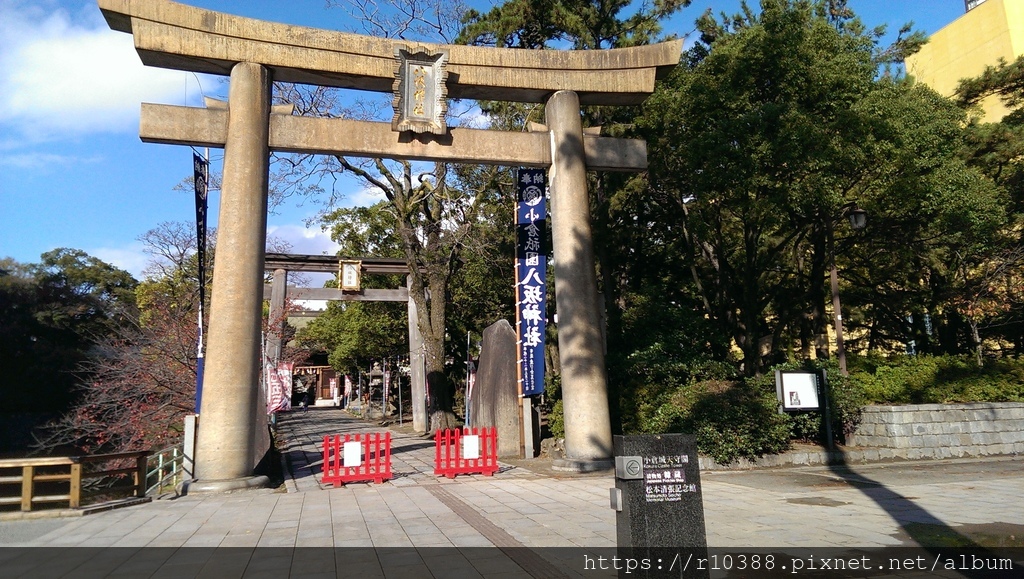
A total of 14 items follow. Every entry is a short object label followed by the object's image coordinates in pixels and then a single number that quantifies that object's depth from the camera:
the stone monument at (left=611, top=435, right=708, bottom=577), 4.74
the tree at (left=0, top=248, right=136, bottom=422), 30.88
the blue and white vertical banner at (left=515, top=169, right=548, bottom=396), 13.55
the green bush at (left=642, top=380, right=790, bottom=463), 12.34
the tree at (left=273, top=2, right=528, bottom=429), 19.56
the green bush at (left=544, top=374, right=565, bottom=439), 14.61
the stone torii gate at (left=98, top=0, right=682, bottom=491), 11.09
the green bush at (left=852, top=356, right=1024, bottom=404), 14.75
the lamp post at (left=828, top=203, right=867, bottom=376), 13.27
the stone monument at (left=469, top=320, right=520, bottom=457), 14.99
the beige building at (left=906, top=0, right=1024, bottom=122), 25.73
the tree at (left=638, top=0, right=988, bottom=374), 13.91
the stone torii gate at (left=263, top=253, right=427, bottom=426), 23.27
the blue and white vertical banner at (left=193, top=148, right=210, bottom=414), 12.27
